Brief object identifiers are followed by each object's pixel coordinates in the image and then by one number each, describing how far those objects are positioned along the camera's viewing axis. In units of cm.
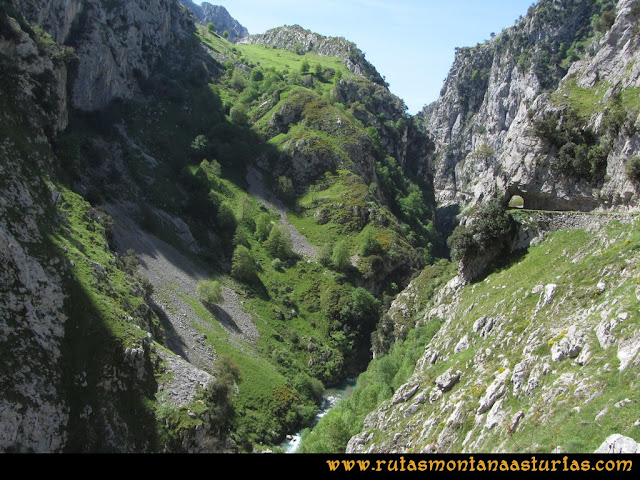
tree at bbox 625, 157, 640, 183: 4297
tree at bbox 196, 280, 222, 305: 9169
